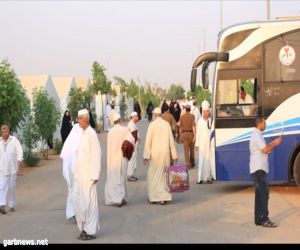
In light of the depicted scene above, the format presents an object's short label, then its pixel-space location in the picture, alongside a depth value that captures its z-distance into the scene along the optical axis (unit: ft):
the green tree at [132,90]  189.90
